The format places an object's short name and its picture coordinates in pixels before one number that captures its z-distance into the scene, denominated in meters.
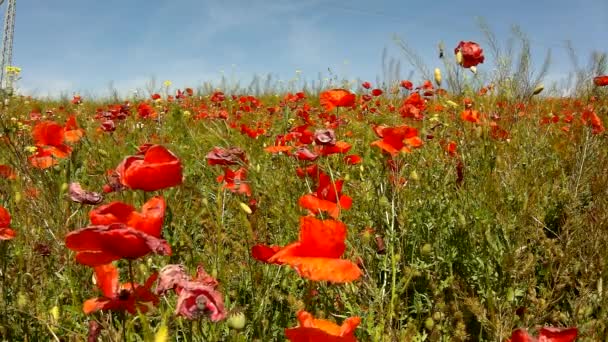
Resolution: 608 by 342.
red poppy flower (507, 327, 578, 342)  0.87
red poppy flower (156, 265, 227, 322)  0.90
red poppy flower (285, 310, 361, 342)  0.85
